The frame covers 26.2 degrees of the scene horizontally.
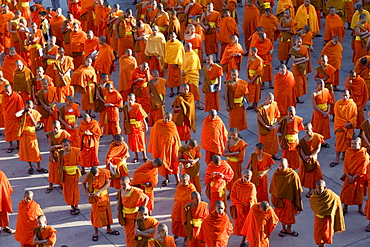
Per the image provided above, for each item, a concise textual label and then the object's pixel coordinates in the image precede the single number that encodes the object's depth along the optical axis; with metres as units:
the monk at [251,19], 22.28
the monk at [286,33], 20.77
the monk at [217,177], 14.37
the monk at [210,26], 21.45
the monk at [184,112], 16.92
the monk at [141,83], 18.17
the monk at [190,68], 18.62
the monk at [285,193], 14.12
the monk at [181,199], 13.98
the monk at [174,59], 19.52
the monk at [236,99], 17.36
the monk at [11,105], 17.10
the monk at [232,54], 19.52
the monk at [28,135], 16.70
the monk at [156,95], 17.66
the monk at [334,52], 19.36
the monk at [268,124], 16.31
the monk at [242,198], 13.91
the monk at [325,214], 13.42
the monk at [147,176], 14.42
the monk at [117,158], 15.16
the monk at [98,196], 14.37
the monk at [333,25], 21.45
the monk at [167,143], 15.96
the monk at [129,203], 13.73
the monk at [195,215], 13.36
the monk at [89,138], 16.12
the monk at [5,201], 14.84
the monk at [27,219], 13.70
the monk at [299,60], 19.03
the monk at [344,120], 16.44
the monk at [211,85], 18.11
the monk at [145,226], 13.03
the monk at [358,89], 17.48
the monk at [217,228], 13.09
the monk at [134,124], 16.58
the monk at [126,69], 19.11
